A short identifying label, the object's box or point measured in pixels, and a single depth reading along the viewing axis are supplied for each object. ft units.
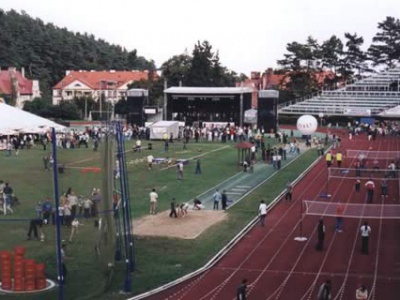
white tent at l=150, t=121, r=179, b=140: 214.69
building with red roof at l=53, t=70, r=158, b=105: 392.88
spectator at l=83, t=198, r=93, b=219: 86.63
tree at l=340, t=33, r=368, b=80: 366.43
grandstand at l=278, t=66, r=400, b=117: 294.66
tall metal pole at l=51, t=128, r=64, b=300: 56.85
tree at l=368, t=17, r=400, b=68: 368.89
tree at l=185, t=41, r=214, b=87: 342.64
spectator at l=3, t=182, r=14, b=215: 96.63
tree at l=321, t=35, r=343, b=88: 359.05
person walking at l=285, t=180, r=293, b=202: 113.80
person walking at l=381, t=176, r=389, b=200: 117.60
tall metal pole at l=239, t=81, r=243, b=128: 244.01
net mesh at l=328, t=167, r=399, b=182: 137.59
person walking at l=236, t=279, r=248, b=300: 60.13
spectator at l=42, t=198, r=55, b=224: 87.89
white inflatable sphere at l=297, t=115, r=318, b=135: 208.23
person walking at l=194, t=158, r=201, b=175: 143.73
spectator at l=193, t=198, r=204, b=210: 104.47
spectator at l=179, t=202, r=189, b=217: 98.92
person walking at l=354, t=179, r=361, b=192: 124.16
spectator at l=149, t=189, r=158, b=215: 100.21
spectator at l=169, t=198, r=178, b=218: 97.66
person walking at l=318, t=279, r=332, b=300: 58.95
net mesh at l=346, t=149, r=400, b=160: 167.47
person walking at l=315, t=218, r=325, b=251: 81.35
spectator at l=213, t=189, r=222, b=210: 106.01
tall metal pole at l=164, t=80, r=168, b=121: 250.78
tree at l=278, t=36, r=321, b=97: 341.41
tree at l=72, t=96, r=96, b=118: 311.27
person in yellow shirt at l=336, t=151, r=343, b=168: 156.35
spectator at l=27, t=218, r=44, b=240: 83.05
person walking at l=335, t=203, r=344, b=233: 91.24
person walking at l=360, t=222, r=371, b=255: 79.95
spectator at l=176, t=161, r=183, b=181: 134.62
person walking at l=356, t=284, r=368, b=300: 58.95
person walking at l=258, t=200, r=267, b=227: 94.53
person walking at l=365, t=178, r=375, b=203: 112.27
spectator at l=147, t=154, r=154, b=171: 147.84
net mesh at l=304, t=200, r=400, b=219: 93.90
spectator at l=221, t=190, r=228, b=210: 106.01
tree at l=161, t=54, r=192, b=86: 343.05
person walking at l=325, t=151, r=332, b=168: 155.17
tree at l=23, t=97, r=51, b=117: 276.62
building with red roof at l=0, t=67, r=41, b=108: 315.58
